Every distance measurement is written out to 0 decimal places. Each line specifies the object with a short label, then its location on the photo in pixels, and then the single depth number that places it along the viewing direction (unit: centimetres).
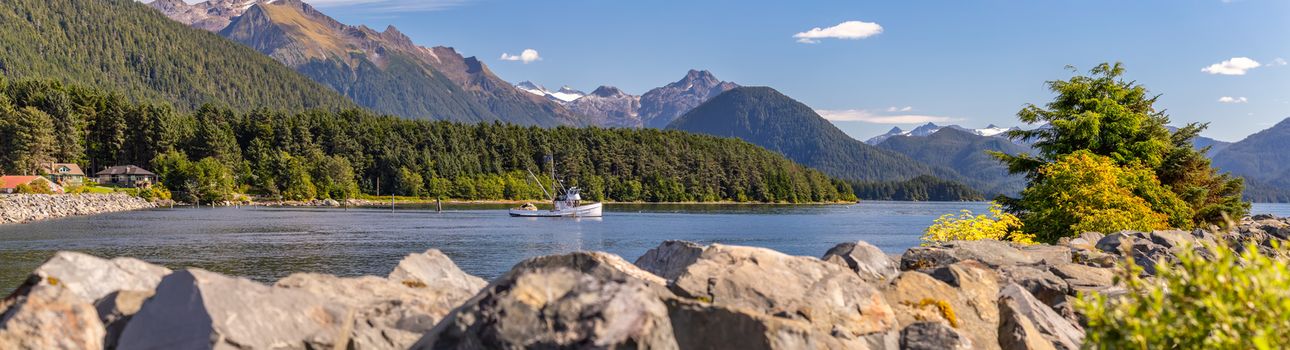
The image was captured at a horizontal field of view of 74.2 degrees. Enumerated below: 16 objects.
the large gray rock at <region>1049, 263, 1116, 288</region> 1600
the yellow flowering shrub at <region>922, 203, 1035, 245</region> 3161
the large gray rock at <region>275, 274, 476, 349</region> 895
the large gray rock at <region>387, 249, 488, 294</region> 1192
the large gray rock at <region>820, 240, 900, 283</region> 1323
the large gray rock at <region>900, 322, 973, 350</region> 992
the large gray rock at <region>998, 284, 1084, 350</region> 1101
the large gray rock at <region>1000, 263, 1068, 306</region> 1518
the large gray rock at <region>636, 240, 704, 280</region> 1268
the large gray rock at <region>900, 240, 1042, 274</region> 1698
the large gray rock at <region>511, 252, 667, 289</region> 1003
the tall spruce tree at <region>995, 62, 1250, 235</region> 4156
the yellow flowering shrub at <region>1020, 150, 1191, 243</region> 3334
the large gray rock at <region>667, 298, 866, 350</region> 851
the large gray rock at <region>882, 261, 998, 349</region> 1143
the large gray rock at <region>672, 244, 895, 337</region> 978
